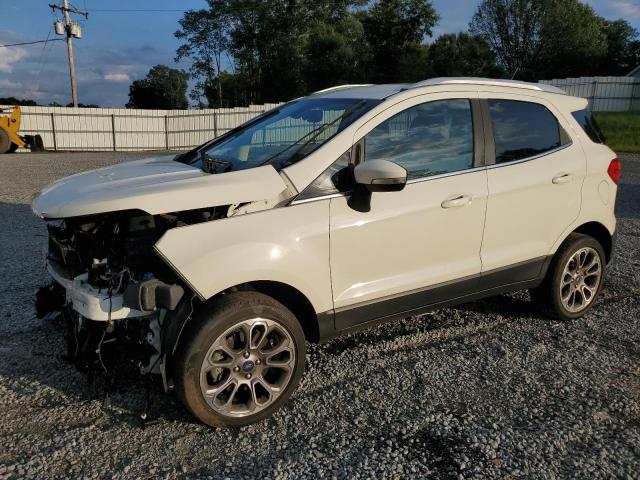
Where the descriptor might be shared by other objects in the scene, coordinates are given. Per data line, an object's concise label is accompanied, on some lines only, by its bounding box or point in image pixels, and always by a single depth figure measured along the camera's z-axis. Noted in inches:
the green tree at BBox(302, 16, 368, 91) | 1775.3
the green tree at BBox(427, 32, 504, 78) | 1787.6
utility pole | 1245.7
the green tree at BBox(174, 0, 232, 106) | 2133.4
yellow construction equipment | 815.1
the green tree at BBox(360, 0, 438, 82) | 1905.8
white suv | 110.8
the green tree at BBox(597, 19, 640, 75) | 1992.2
